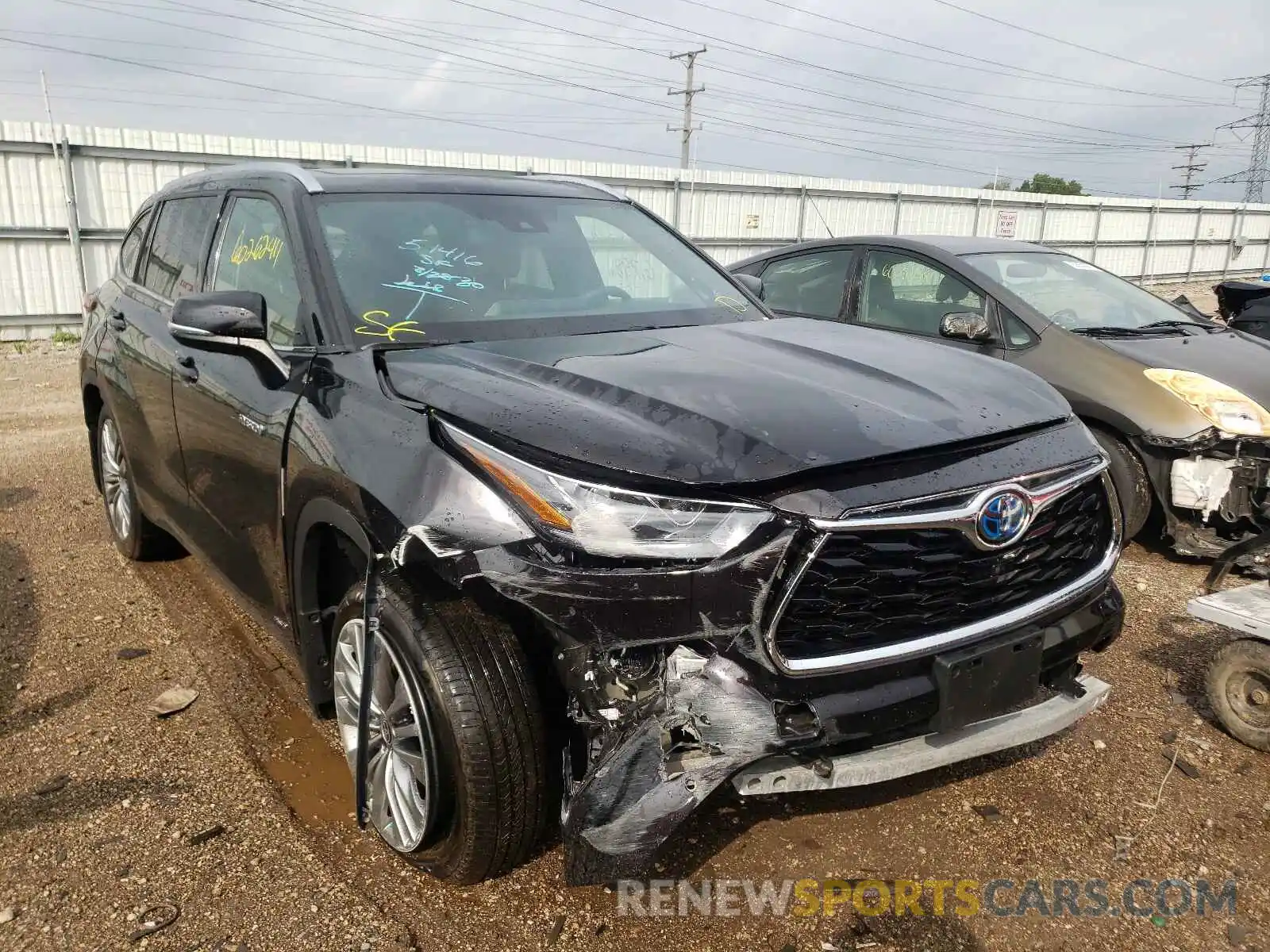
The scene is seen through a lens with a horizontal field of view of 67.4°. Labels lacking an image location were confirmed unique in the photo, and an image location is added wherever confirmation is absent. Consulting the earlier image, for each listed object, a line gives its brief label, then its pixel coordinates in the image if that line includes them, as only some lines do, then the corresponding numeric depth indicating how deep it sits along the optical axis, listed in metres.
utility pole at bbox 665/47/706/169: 42.84
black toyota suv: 2.01
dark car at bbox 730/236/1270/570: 4.57
